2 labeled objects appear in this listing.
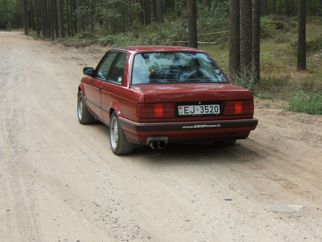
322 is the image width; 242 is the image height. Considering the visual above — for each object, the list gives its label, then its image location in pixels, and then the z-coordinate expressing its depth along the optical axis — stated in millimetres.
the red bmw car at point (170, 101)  6926
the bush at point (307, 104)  11331
